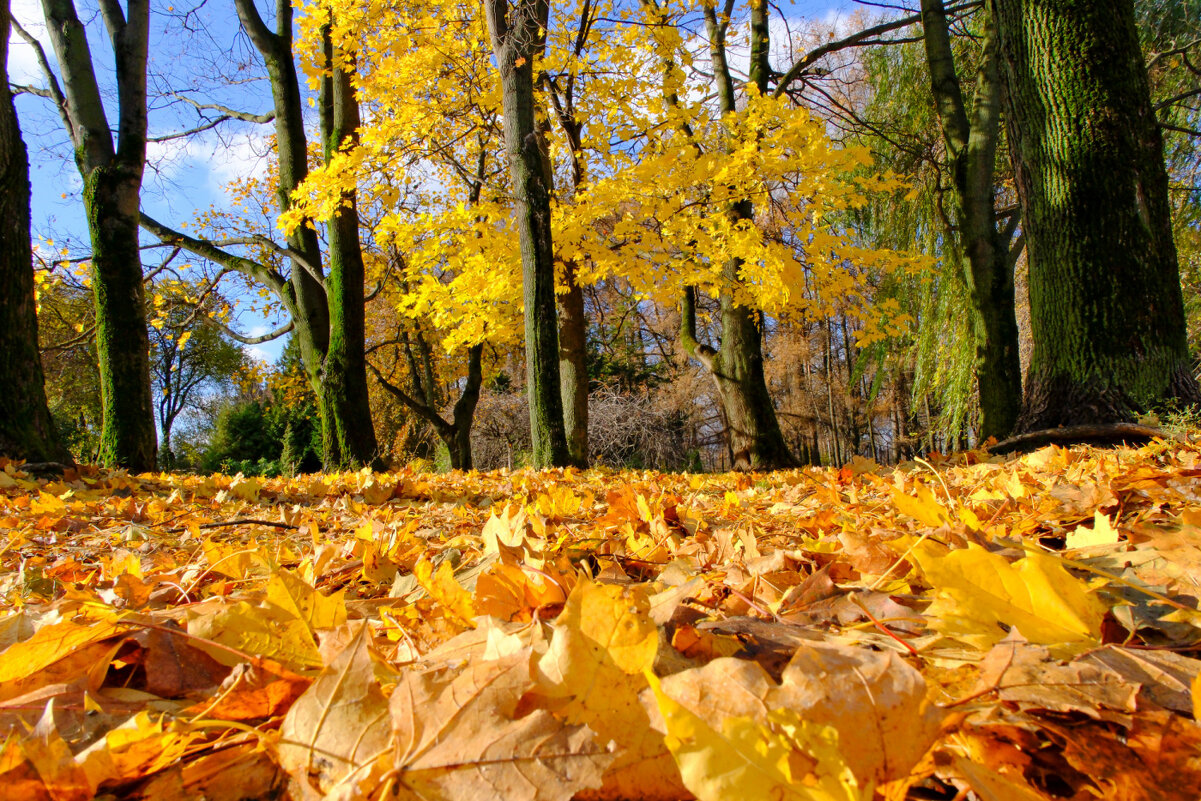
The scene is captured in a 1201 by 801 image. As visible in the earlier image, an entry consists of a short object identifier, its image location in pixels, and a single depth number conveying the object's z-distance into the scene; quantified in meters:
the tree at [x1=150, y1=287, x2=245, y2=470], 26.98
